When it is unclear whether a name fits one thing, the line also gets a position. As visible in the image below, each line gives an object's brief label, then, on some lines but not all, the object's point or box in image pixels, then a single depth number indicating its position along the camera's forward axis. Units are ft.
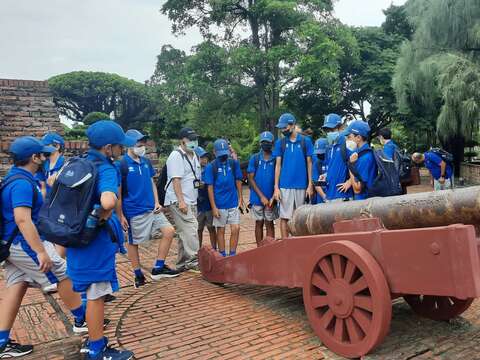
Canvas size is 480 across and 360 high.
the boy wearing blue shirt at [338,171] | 14.83
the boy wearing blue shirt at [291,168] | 17.24
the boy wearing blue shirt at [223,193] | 17.62
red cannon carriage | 8.34
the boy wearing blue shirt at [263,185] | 18.21
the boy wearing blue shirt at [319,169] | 17.87
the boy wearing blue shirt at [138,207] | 15.72
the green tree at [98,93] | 116.06
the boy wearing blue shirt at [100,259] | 9.14
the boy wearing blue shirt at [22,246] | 9.96
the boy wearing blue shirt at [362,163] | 13.75
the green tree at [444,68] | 44.68
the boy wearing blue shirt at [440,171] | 28.25
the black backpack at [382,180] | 13.48
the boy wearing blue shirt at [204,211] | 18.57
